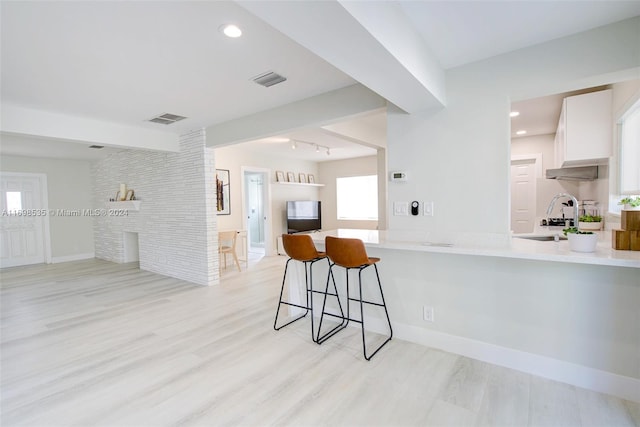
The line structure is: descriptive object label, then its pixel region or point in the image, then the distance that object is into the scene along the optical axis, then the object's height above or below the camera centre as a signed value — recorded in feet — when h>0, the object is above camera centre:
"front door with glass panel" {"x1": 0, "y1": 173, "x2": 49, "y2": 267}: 21.36 -0.87
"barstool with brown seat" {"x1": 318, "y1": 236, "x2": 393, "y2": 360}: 7.89 -1.36
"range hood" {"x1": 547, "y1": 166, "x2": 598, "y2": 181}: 11.68 +1.04
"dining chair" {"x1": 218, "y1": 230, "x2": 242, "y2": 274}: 18.17 -2.19
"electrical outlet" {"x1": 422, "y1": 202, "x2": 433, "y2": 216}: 8.73 -0.19
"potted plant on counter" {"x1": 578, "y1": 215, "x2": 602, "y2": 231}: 9.86 -0.82
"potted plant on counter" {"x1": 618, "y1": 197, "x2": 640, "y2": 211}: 6.56 -0.09
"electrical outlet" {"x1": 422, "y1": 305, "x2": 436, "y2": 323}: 8.55 -3.23
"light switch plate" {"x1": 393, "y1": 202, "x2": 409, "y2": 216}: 9.17 -0.18
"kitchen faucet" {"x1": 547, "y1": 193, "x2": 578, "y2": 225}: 6.82 -0.25
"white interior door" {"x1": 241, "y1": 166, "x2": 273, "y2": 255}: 23.42 -0.17
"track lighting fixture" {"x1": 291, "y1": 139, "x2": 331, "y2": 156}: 19.40 +4.06
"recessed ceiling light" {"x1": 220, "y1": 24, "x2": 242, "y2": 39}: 6.52 +3.89
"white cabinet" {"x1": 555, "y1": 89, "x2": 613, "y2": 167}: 9.55 +2.35
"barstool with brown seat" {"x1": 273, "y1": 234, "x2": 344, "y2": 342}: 9.12 -1.39
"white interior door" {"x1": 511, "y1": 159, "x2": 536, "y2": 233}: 16.92 +0.30
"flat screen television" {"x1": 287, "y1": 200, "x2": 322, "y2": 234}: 25.18 -1.05
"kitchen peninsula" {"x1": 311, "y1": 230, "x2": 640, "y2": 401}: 6.35 -2.56
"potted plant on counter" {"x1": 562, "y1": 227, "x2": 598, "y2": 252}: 6.31 -0.90
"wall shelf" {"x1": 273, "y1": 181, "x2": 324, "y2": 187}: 24.97 +1.76
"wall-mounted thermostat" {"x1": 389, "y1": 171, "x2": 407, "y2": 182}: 9.10 +0.80
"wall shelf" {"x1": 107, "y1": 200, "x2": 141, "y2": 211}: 19.21 +0.13
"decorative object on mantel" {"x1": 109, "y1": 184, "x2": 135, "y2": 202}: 19.91 +0.86
